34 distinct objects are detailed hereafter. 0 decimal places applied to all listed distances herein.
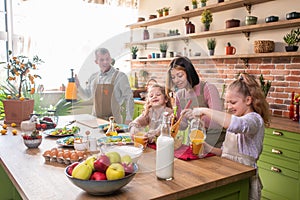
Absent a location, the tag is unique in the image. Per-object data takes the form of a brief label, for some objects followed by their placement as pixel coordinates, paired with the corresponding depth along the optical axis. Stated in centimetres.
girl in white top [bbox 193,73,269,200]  133
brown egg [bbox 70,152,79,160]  131
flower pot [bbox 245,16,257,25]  299
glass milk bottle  108
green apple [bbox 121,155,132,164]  105
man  160
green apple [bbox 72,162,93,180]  97
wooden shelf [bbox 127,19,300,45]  269
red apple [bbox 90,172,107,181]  96
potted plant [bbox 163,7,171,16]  419
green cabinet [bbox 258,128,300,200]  228
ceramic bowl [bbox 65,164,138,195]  95
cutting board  220
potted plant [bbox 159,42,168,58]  401
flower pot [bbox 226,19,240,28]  321
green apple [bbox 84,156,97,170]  101
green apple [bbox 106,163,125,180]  97
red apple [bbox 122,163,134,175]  102
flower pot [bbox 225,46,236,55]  327
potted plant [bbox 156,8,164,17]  430
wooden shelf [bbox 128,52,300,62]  266
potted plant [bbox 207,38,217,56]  346
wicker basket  286
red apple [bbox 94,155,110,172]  99
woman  151
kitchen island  101
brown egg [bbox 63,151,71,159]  133
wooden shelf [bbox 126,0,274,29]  312
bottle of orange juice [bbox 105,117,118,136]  181
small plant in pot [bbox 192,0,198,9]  367
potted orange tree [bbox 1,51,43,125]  228
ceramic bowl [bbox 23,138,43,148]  157
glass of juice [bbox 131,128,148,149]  151
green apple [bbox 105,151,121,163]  102
